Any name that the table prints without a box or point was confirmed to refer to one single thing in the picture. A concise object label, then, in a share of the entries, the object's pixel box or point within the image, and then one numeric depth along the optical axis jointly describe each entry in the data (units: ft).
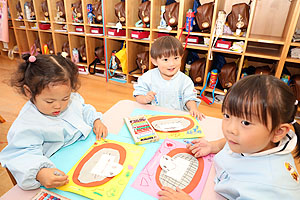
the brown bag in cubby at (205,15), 7.11
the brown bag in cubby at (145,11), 8.02
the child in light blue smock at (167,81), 4.03
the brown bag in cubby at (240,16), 6.67
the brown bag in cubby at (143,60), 8.82
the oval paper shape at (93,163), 2.01
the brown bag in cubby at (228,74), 7.54
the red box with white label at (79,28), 9.78
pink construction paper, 1.95
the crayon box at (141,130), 2.64
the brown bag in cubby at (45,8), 10.33
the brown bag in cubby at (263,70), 7.22
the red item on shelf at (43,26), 10.72
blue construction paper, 1.89
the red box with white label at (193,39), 7.71
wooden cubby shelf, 6.76
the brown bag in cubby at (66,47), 10.66
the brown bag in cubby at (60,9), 9.79
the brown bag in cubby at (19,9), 11.69
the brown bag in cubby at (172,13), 7.64
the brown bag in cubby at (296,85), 6.63
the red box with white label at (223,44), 7.16
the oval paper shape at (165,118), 3.00
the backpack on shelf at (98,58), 9.84
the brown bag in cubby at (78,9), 9.36
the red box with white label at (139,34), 8.39
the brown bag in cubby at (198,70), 8.02
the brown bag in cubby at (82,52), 10.18
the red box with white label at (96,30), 9.38
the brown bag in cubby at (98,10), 8.96
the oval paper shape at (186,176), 2.01
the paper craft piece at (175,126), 2.83
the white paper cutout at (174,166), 2.12
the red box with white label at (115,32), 8.93
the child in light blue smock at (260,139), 1.67
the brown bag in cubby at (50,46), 11.05
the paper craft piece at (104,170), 1.91
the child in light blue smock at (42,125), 1.97
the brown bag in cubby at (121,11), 8.51
